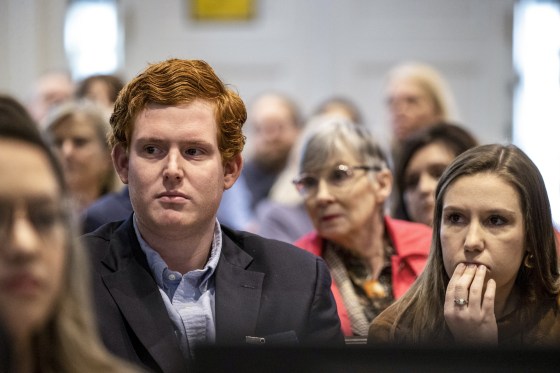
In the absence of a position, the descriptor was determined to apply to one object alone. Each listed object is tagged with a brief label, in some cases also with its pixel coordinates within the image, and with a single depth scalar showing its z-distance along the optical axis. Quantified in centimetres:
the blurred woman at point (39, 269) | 259
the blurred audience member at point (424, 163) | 645
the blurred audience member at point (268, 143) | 1070
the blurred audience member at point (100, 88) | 923
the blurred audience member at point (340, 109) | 1040
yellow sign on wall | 1369
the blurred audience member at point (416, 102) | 934
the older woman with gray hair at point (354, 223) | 572
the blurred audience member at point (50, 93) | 1079
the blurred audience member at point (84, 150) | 715
